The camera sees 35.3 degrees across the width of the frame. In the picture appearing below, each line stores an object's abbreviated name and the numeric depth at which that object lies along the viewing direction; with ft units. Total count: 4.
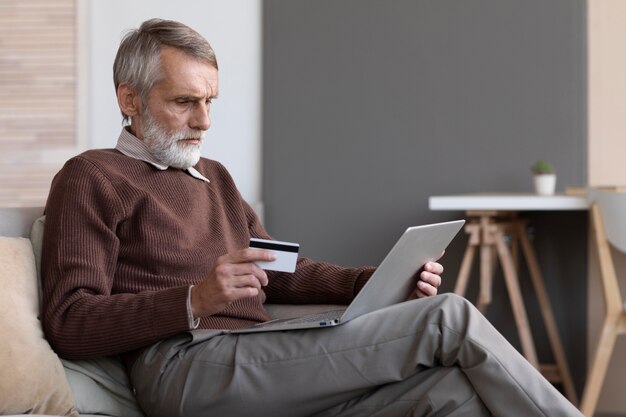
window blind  14.85
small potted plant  13.24
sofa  6.64
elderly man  6.46
